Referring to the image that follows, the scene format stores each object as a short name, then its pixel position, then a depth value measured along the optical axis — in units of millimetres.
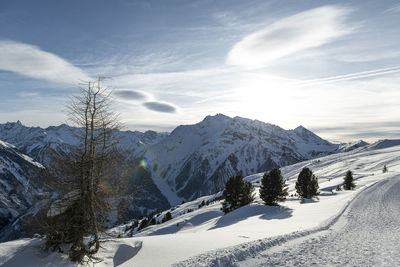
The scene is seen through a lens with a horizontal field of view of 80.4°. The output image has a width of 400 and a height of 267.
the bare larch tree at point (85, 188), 11250
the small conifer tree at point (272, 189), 42781
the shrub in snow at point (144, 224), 96000
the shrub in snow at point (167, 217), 86938
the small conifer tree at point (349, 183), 60769
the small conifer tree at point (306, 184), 54484
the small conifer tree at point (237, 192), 51800
